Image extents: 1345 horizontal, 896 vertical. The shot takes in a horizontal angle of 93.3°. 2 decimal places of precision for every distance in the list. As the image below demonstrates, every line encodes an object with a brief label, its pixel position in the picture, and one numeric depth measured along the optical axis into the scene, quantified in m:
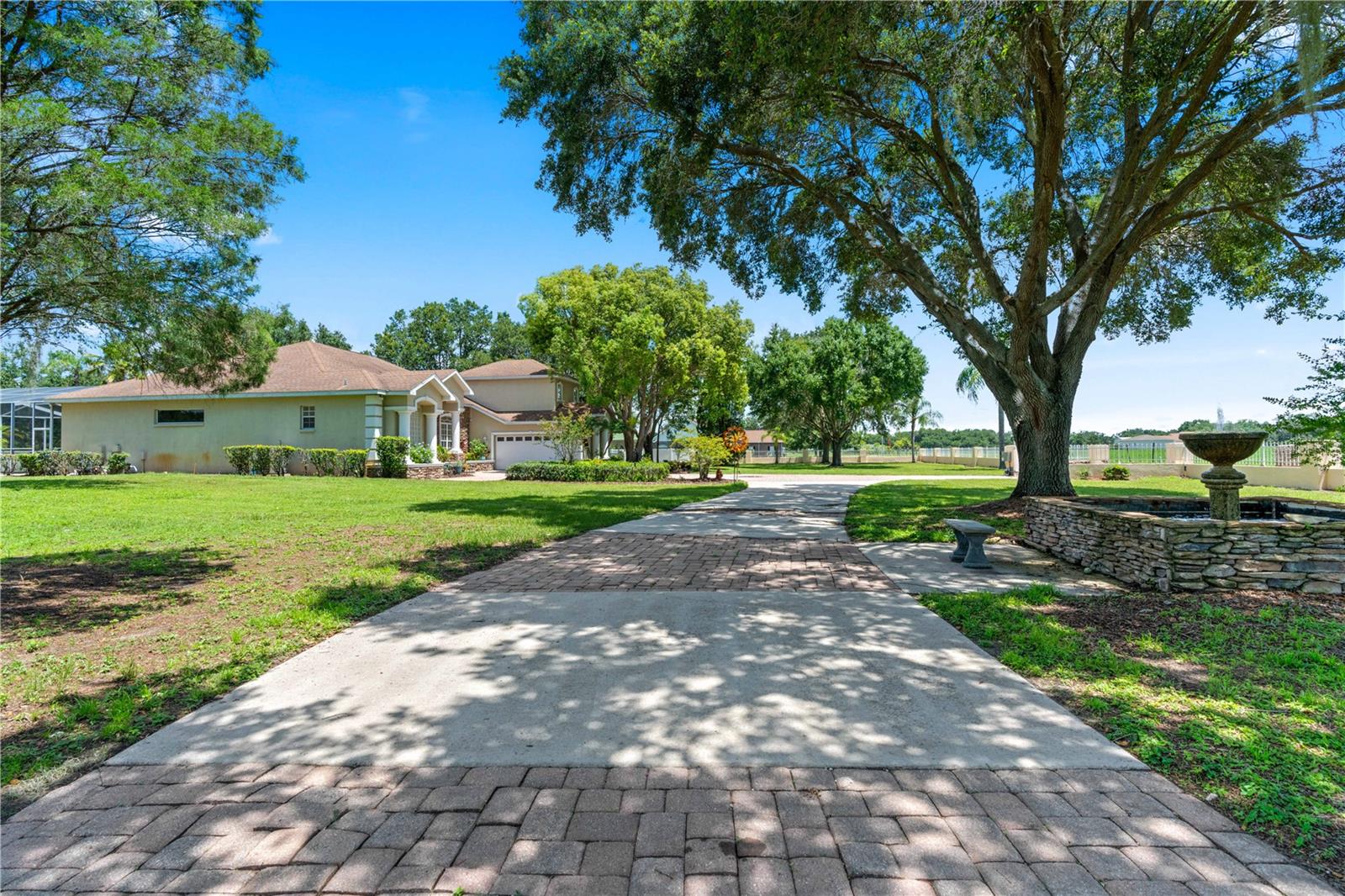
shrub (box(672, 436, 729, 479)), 23.67
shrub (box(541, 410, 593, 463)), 25.19
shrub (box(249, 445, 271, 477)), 23.66
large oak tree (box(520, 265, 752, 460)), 25.91
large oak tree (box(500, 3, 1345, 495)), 7.74
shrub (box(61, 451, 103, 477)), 23.56
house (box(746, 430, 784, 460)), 56.20
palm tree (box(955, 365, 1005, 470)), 48.44
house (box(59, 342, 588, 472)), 24.36
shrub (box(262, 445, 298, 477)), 23.62
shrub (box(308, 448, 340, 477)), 23.48
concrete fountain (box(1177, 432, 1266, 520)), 5.91
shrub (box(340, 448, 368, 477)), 23.42
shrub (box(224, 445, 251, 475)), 23.75
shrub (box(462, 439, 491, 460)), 29.30
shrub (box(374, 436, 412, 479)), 23.30
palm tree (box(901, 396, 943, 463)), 53.16
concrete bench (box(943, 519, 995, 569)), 7.28
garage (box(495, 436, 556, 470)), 31.20
